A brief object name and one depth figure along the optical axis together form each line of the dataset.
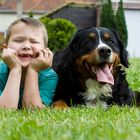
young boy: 3.41
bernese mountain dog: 3.51
